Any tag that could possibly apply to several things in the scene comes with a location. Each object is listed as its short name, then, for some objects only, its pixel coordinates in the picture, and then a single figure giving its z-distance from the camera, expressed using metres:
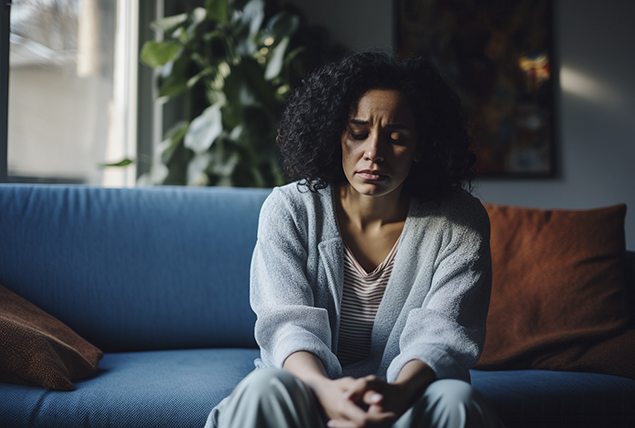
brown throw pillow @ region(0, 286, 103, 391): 1.14
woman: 1.06
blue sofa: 1.30
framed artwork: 2.98
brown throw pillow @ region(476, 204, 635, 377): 1.46
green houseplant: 2.42
